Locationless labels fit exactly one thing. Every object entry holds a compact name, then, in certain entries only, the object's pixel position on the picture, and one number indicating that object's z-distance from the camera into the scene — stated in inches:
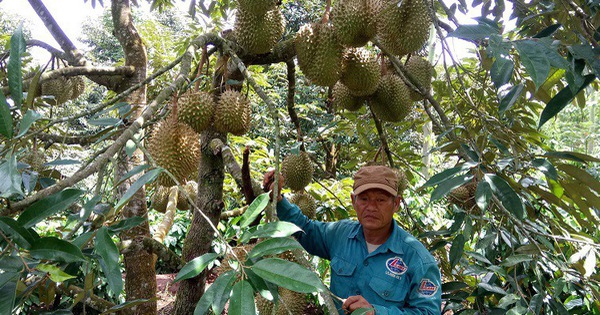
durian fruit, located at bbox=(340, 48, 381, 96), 58.2
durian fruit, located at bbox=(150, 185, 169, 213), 84.8
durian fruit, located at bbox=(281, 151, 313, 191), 65.2
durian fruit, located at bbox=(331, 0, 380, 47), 51.5
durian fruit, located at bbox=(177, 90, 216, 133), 46.7
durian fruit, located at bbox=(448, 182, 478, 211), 81.5
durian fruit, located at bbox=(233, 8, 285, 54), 52.5
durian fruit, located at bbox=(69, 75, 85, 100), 90.9
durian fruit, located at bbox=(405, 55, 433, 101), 69.8
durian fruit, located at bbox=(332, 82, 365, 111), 67.8
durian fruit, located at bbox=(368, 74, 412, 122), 64.4
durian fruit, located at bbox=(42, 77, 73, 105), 81.6
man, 52.5
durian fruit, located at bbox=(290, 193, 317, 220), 70.3
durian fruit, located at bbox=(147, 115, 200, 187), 45.6
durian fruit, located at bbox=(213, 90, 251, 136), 47.8
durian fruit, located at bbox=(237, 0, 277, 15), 50.4
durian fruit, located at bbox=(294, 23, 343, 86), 54.1
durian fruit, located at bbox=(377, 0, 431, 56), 56.7
